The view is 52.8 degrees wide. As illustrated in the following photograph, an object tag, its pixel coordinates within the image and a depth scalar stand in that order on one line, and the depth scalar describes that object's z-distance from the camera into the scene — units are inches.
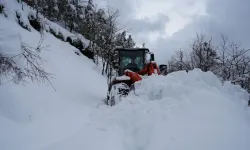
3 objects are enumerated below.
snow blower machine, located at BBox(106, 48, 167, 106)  314.3
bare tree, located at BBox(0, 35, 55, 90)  159.3
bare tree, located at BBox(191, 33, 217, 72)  887.7
